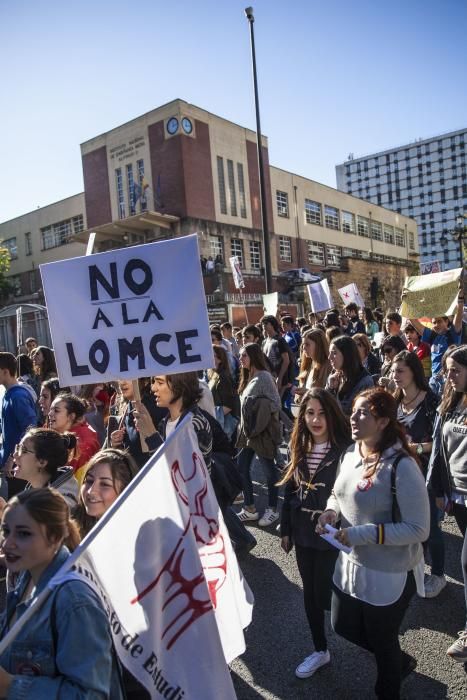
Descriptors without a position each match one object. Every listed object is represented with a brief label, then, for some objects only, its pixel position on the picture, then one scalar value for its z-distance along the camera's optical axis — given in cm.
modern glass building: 10856
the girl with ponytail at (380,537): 240
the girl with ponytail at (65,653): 145
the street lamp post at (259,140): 1404
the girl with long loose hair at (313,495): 294
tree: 3438
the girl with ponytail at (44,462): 305
